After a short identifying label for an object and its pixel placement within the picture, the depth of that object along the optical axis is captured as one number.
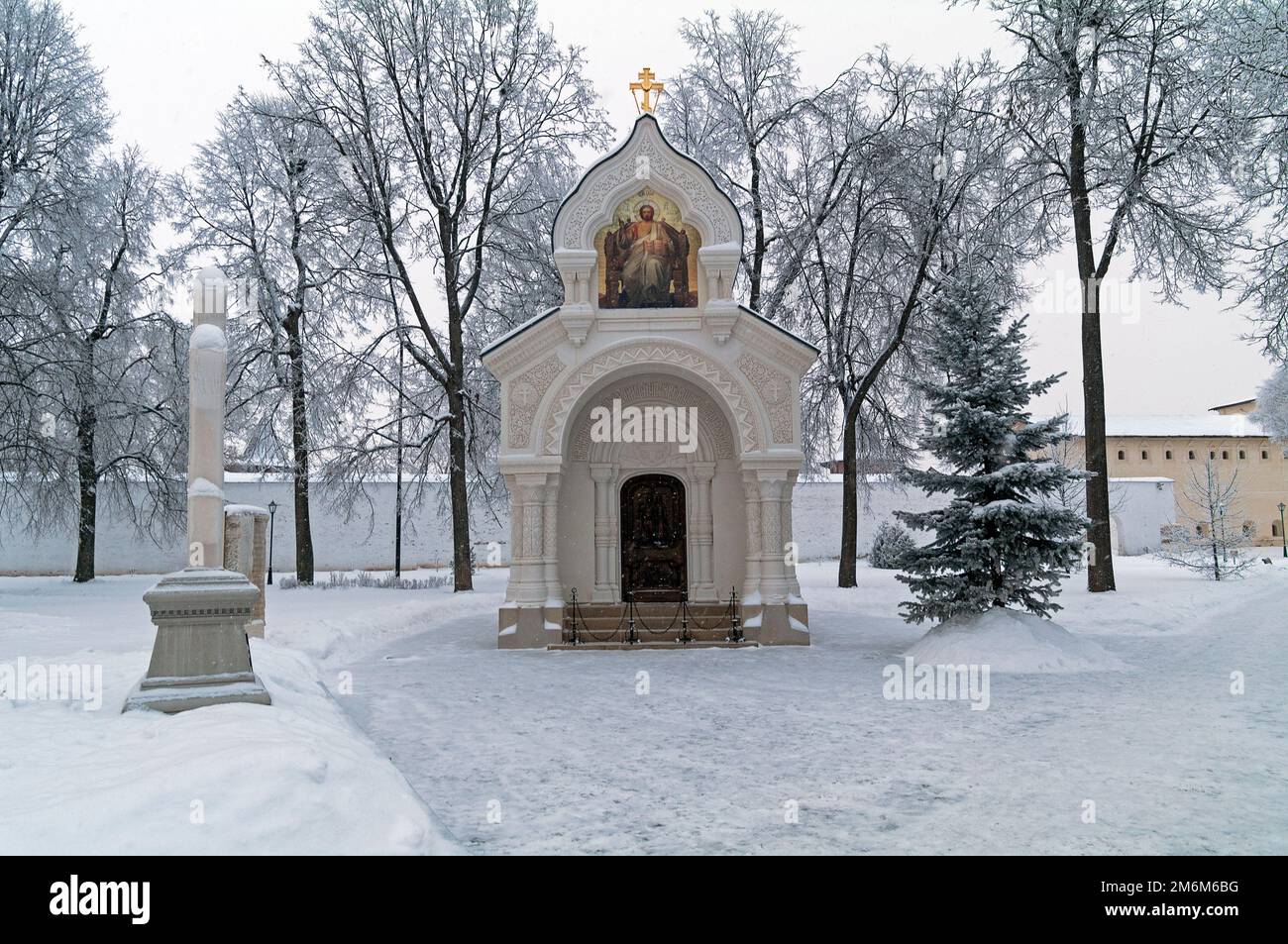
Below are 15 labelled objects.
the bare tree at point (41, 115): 17.30
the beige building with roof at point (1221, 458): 48.19
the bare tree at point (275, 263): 22.89
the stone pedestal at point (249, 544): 11.41
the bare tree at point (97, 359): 16.61
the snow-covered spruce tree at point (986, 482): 11.66
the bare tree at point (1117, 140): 17.12
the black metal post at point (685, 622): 14.30
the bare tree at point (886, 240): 20.61
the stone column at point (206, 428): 6.98
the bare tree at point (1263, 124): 11.84
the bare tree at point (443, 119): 21.00
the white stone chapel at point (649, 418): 14.69
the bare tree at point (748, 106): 23.05
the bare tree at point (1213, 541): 22.16
